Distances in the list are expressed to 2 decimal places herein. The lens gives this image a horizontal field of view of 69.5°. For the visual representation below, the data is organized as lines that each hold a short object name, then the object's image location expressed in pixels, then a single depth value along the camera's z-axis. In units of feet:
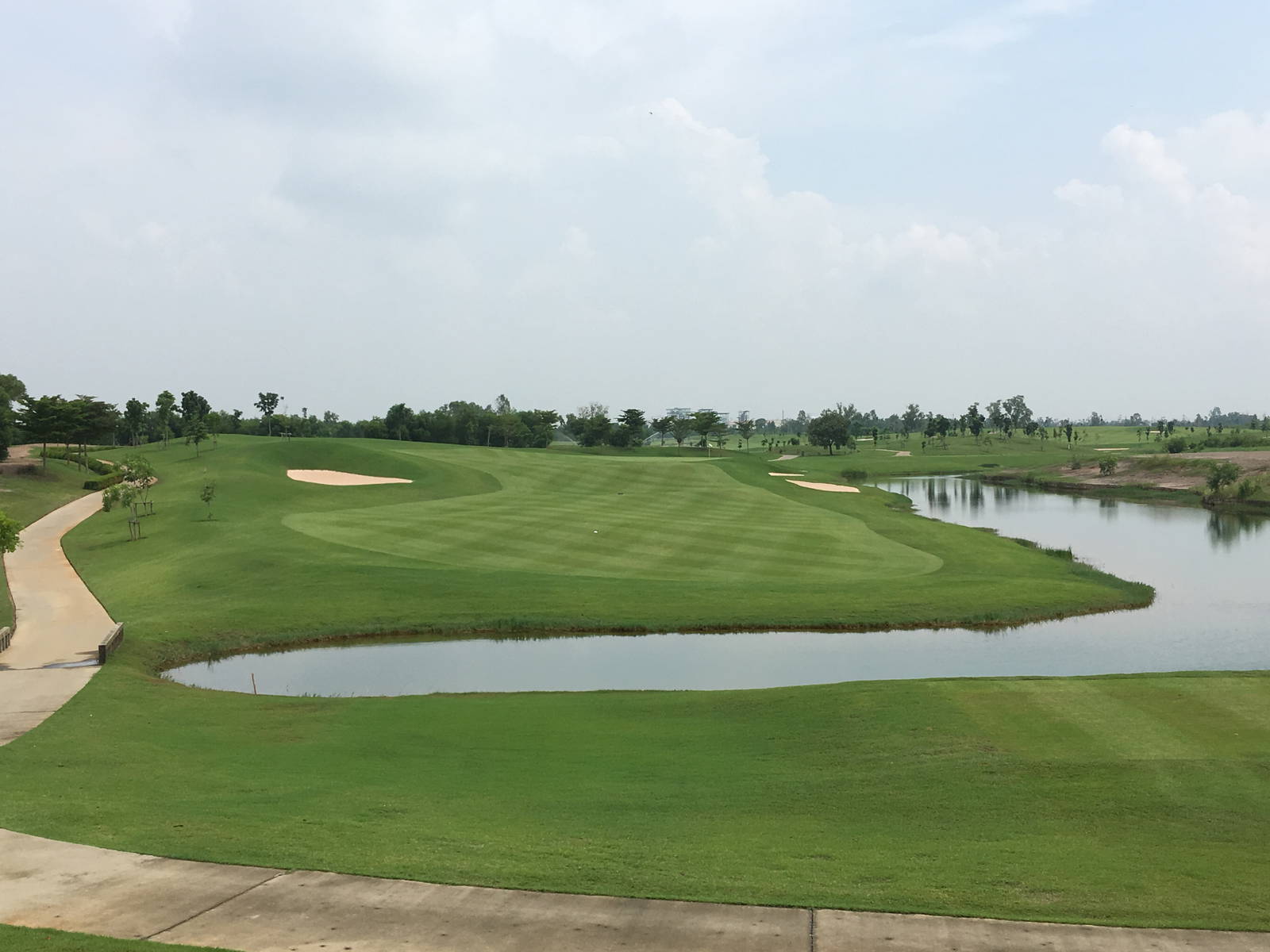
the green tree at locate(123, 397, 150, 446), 425.69
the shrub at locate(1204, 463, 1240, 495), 310.24
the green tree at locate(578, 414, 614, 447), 523.70
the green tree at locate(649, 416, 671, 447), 609.42
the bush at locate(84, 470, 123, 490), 272.31
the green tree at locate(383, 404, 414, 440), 499.92
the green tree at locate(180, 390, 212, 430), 476.13
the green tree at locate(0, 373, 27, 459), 291.99
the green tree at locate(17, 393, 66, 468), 292.53
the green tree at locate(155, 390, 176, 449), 400.73
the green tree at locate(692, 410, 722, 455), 513.74
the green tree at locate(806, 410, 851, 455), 592.19
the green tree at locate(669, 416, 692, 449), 568.61
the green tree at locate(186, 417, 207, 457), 329.99
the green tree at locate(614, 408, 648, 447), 517.14
